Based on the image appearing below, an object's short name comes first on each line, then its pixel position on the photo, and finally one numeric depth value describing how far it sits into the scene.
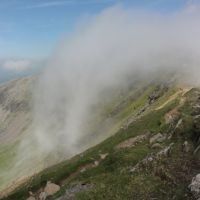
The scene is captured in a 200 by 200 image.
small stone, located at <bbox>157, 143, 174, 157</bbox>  29.26
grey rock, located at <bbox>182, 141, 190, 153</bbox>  29.67
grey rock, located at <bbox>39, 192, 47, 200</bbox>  35.20
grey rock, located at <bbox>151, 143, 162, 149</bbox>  36.72
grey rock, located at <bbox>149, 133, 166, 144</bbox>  40.12
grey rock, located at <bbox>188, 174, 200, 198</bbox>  19.56
